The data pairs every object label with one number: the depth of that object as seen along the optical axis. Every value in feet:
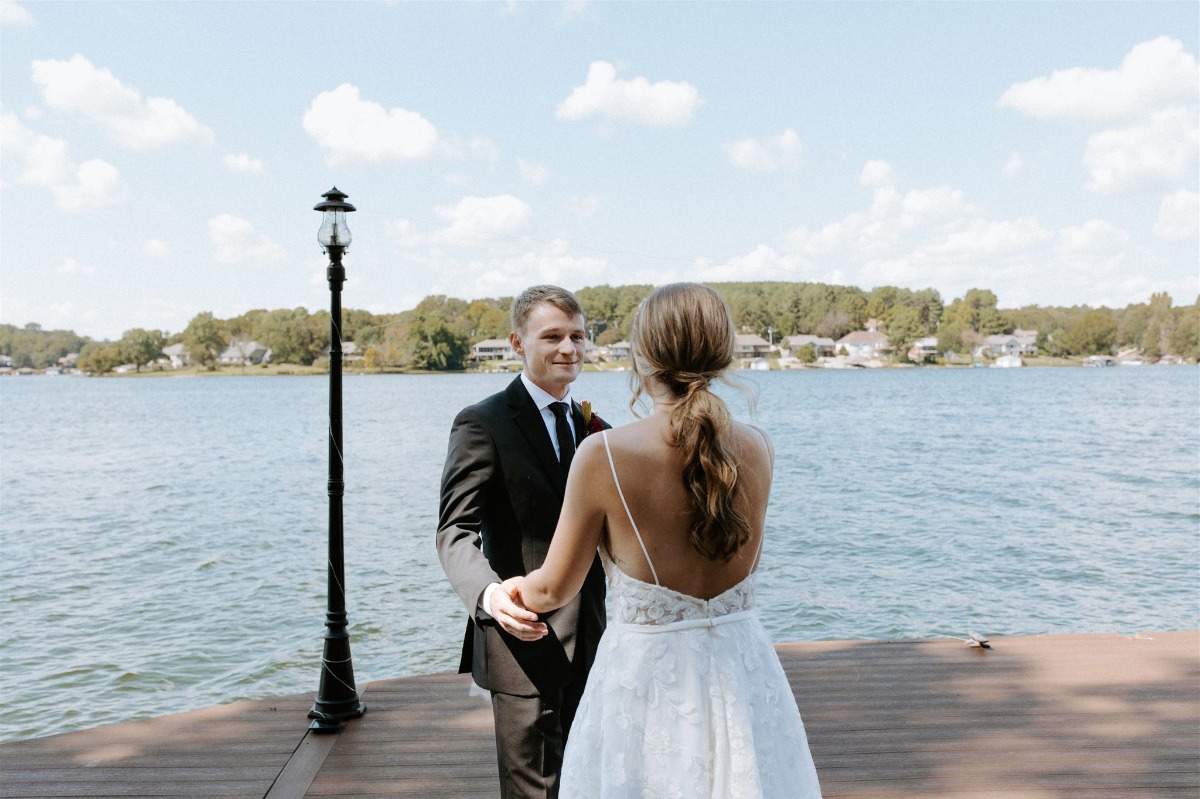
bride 5.56
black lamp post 13.93
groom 7.75
